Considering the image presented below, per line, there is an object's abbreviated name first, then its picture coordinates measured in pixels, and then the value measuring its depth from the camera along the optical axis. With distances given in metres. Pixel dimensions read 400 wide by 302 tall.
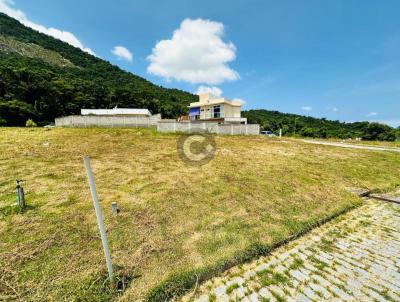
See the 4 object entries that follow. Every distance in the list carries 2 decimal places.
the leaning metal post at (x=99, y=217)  2.51
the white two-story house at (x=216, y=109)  38.47
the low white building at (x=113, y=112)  34.47
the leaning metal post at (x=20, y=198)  4.99
